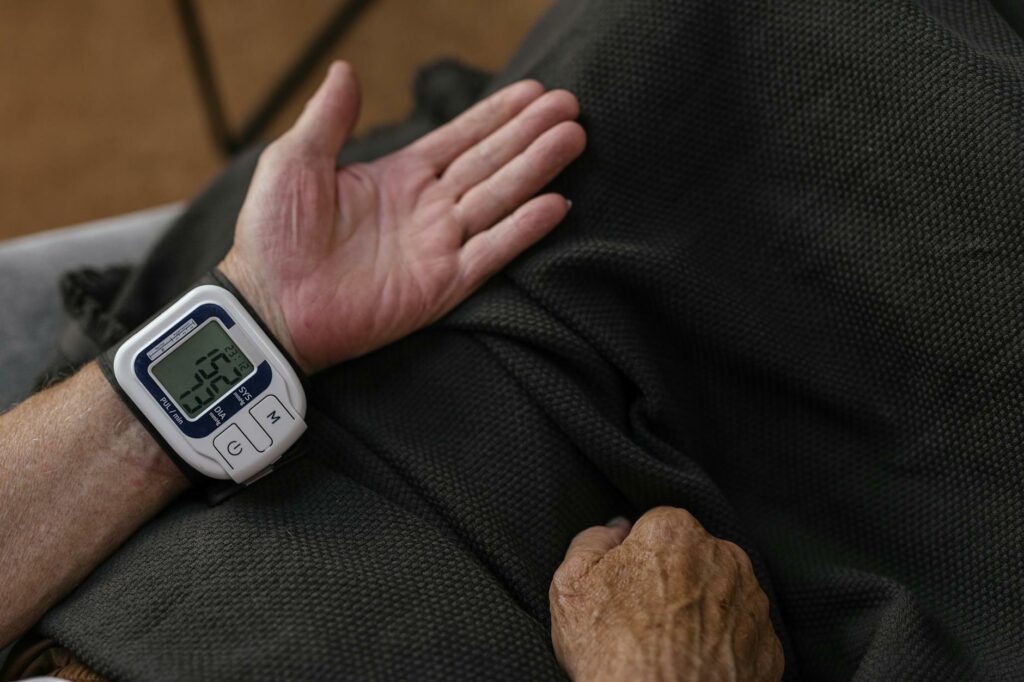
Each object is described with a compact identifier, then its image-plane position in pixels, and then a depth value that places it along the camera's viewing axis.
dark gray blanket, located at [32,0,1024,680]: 0.72
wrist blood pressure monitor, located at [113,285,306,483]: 0.76
